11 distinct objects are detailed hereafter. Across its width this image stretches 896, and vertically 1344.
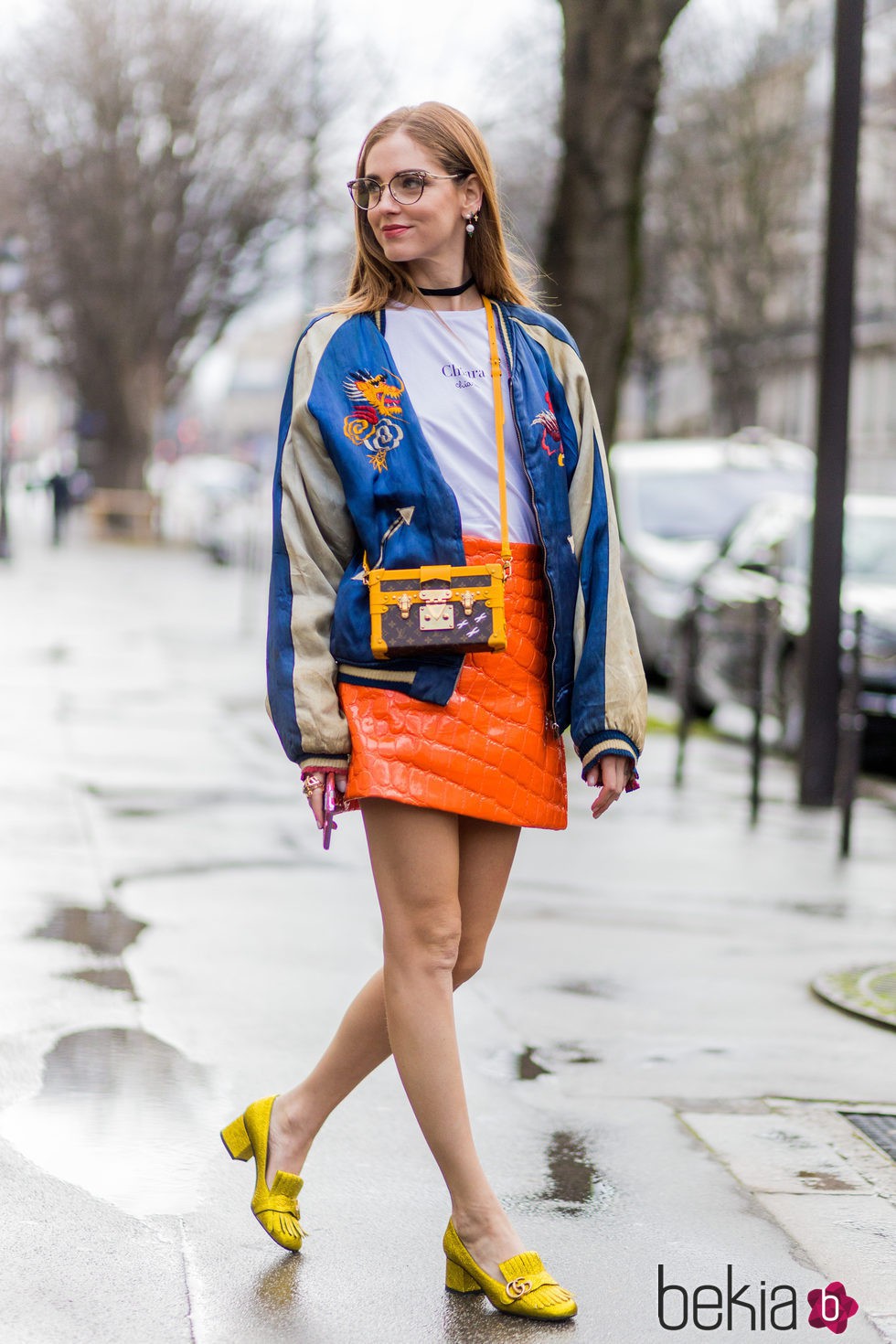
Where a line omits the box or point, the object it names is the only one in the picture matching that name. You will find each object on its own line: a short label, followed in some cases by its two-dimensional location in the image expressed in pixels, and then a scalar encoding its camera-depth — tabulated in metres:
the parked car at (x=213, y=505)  31.89
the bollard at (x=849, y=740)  7.84
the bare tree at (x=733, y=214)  39.44
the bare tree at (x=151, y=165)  36.56
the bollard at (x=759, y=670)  8.99
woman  3.13
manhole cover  5.30
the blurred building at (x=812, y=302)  34.84
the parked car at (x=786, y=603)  10.65
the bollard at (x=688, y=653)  10.41
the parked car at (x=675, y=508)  14.05
